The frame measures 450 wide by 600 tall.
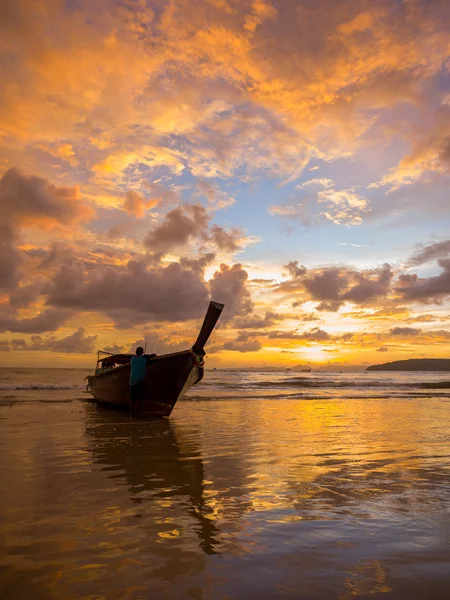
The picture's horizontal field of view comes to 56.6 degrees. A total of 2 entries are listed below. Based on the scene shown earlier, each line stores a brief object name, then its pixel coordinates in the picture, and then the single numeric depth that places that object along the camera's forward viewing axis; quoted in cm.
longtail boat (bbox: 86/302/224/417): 1480
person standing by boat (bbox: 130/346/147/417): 1549
